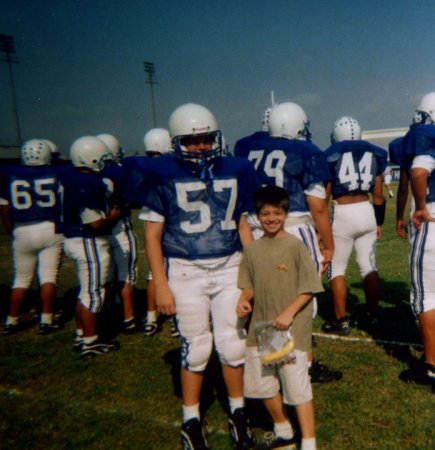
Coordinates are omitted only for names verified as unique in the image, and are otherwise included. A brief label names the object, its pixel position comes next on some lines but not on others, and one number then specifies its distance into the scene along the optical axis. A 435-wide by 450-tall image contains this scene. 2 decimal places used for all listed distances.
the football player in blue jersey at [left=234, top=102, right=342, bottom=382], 3.29
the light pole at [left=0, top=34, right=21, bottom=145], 44.25
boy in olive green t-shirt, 2.44
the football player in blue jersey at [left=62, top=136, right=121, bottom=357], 3.98
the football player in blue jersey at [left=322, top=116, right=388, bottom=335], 4.36
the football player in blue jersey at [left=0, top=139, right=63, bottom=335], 4.84
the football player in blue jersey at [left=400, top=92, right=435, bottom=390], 3.14
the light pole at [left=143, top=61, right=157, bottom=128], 53.97
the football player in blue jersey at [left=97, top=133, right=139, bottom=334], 4.82
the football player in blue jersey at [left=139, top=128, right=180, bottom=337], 5.60
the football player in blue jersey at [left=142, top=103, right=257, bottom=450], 2.62
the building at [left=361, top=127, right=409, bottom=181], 44.46
